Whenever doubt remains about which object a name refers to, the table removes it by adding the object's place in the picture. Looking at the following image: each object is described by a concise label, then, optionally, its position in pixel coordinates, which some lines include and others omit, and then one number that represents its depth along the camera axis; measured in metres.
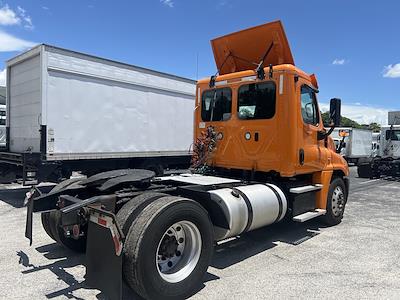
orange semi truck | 3.73
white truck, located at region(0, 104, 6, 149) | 10.96
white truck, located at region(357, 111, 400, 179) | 17.75
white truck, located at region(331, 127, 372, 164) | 24.84
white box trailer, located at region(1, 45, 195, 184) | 8.35
